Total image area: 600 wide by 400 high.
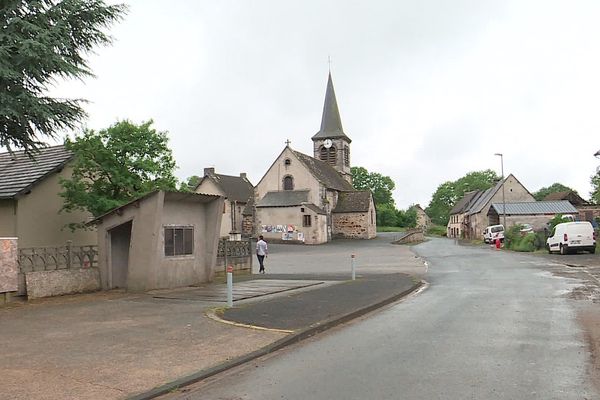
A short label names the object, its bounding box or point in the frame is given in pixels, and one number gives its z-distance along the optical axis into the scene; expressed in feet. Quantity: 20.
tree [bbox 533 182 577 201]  405.66
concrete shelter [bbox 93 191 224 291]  49.80
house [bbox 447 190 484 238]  288.92
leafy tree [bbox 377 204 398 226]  354.74
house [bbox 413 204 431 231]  444.76
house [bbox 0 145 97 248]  60.08
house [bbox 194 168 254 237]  229.04
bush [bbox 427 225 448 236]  372.58
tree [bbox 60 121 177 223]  56.18
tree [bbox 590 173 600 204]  158.35
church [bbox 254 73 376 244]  193.26
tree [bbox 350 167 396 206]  390.91
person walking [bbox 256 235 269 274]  77.25
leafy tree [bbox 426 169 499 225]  404.94
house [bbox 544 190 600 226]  214.07
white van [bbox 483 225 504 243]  171.91
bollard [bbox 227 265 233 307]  39.45
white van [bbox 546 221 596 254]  105.29
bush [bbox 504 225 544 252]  128.77
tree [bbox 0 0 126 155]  36.73
